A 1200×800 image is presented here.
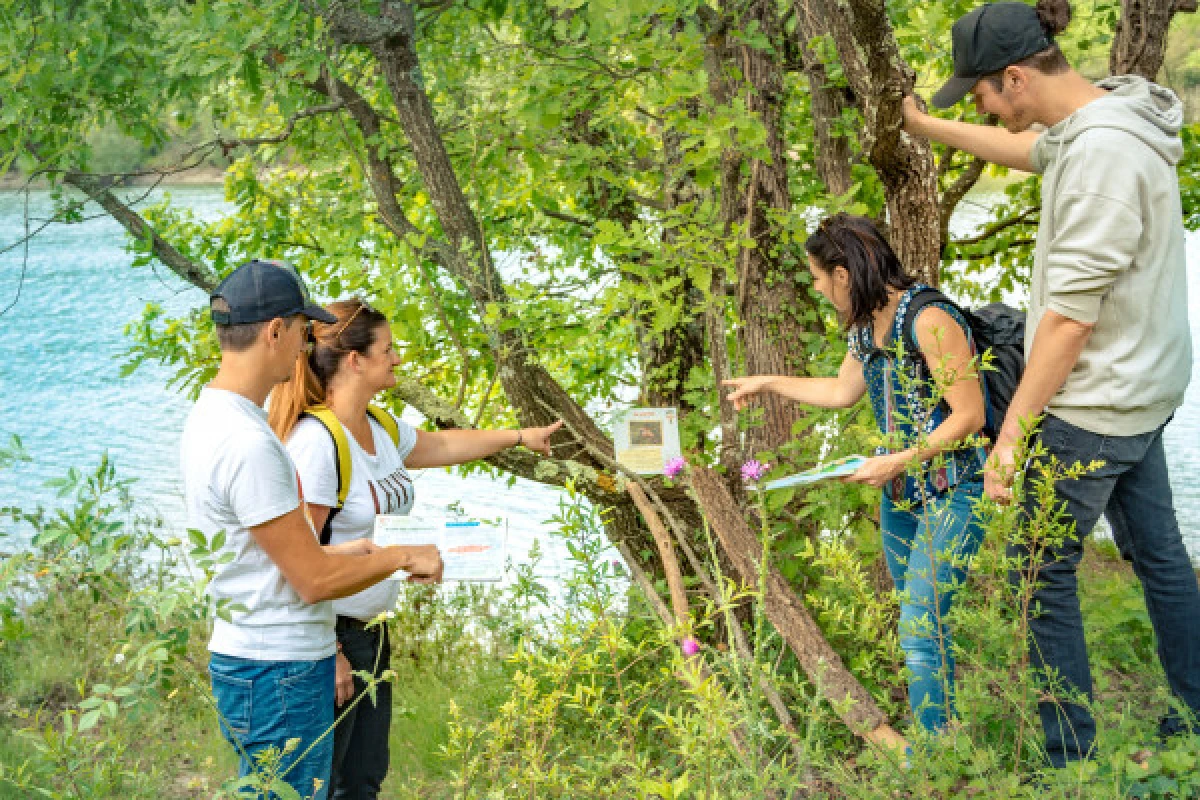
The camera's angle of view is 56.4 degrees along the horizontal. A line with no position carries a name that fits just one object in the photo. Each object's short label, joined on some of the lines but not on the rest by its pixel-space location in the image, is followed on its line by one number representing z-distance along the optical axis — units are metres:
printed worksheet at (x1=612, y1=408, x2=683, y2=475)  3.49
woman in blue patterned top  2.73
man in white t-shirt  2.24
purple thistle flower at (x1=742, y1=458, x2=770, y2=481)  3.07
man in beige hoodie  2.42
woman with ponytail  2.73
